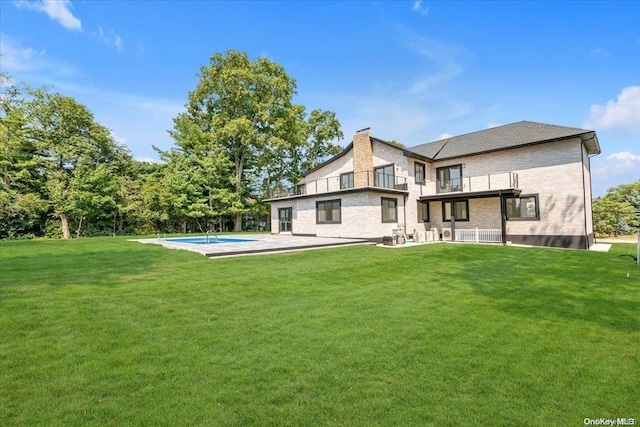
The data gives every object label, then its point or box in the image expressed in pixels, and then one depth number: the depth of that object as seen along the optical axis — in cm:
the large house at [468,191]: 1574
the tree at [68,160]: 2364
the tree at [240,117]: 2817
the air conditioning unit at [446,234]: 1927
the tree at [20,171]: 2200
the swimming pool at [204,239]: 1848
